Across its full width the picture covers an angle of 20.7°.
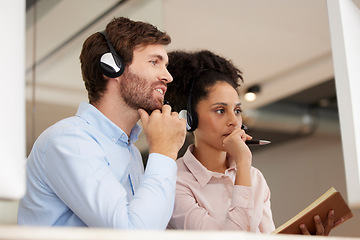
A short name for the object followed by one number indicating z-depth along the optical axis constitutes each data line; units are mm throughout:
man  1801
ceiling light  4907
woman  1994
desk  1180
